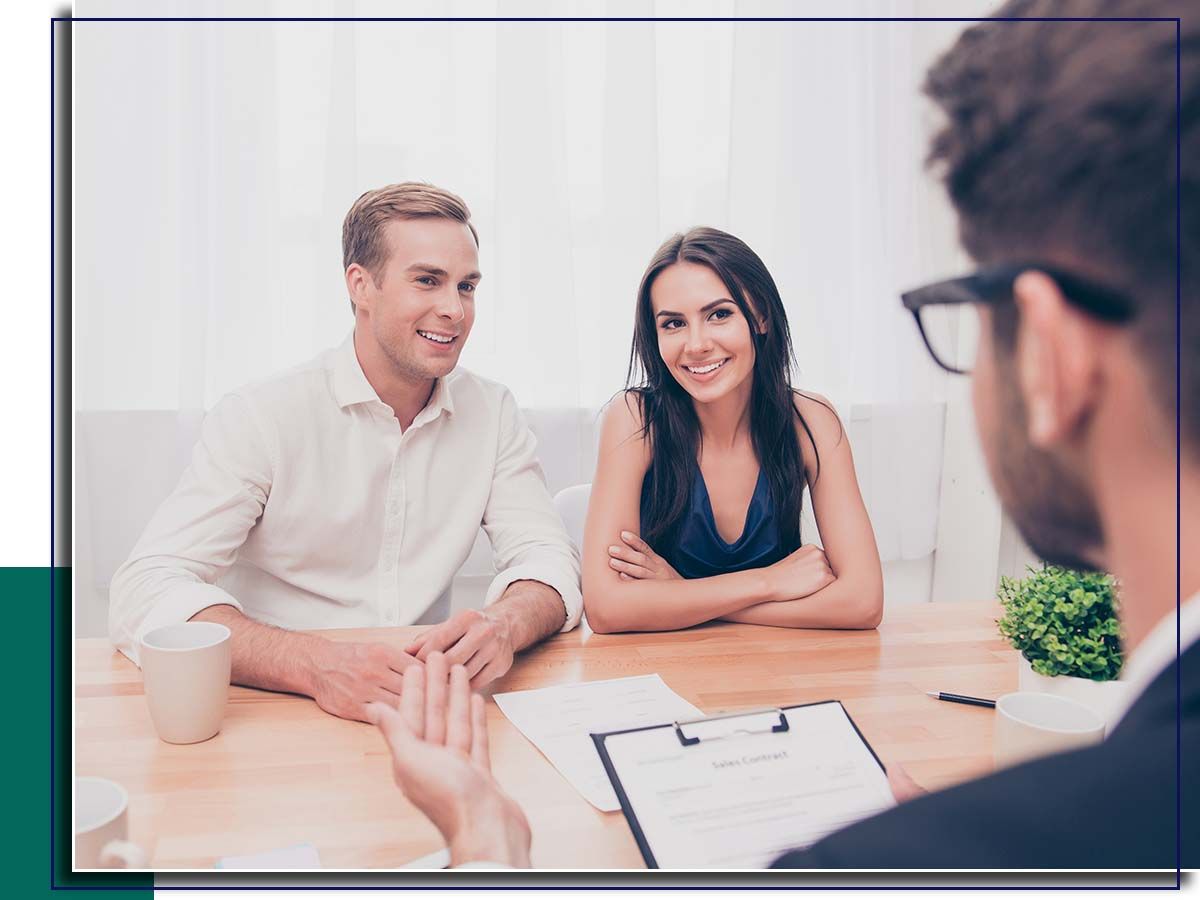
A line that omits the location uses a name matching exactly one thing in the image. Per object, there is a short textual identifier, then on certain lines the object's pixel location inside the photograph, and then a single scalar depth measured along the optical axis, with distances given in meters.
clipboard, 0.78
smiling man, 1.19
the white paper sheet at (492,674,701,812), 0.79
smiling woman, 1.27
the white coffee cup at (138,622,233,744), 0.82
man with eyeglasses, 0.42
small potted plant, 0.85
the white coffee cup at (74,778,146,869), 0.66
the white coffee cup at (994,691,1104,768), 0.75
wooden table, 0.72
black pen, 0.93
